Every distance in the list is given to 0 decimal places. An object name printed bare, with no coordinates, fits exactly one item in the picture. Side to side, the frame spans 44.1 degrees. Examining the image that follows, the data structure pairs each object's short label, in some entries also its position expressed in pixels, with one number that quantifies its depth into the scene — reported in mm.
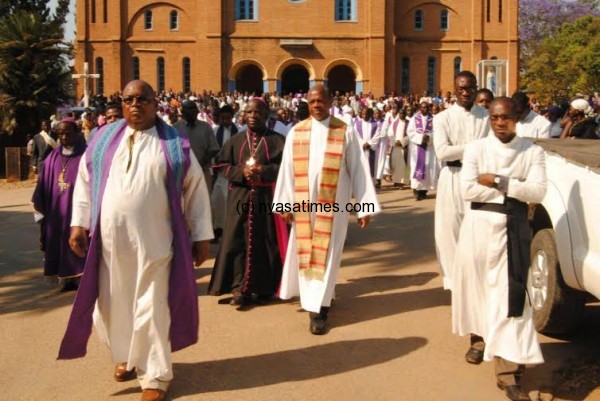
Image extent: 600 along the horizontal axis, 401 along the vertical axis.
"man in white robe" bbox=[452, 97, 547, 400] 4672
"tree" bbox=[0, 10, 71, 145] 20297
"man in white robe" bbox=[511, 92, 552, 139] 9883
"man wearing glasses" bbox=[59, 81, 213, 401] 4586
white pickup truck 4988
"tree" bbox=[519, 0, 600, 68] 56938
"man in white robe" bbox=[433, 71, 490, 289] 6492
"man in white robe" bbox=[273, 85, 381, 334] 6168
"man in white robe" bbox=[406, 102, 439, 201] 14602
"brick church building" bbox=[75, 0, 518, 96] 43969
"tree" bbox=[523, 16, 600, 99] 36031
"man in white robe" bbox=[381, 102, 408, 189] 17094
